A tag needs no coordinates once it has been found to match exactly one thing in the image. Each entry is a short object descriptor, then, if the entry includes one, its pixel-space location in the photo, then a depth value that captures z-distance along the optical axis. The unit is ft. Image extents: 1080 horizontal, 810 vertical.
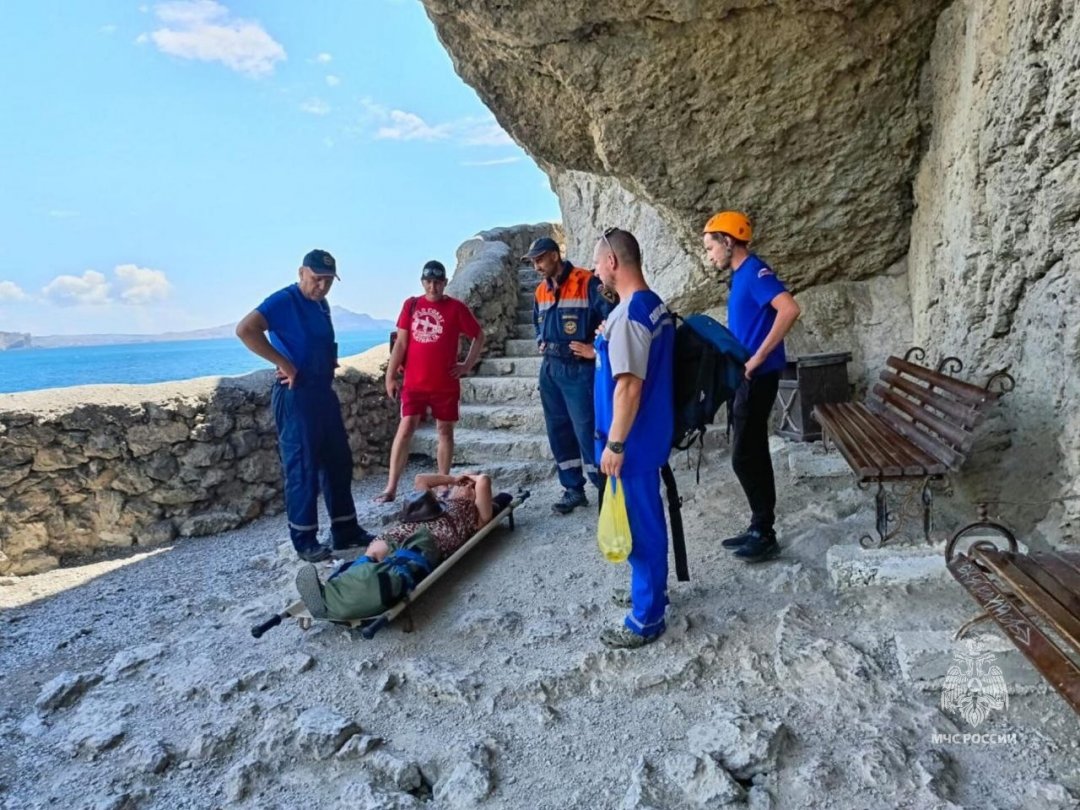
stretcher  9.34
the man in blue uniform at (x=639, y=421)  8.09
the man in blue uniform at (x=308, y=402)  12.22
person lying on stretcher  9.53
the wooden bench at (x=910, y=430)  8.55
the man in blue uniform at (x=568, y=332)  13.33
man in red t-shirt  15.05
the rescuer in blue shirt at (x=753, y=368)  10.26
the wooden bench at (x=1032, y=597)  5.50
